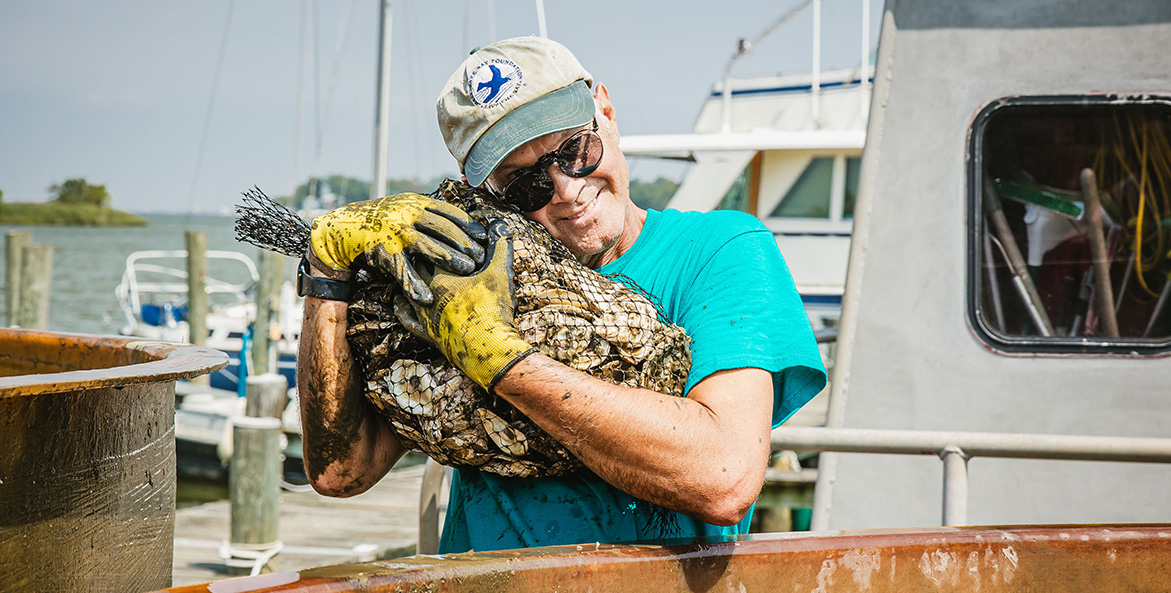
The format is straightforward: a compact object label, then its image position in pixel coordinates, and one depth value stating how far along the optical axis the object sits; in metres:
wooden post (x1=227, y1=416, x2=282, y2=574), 6.20
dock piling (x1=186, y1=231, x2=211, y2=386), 12.30
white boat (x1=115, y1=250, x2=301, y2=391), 13.83
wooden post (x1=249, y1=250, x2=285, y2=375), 10.73
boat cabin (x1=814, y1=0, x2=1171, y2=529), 3.19
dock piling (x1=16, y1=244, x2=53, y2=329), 11.15
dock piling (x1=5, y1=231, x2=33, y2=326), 11.59
